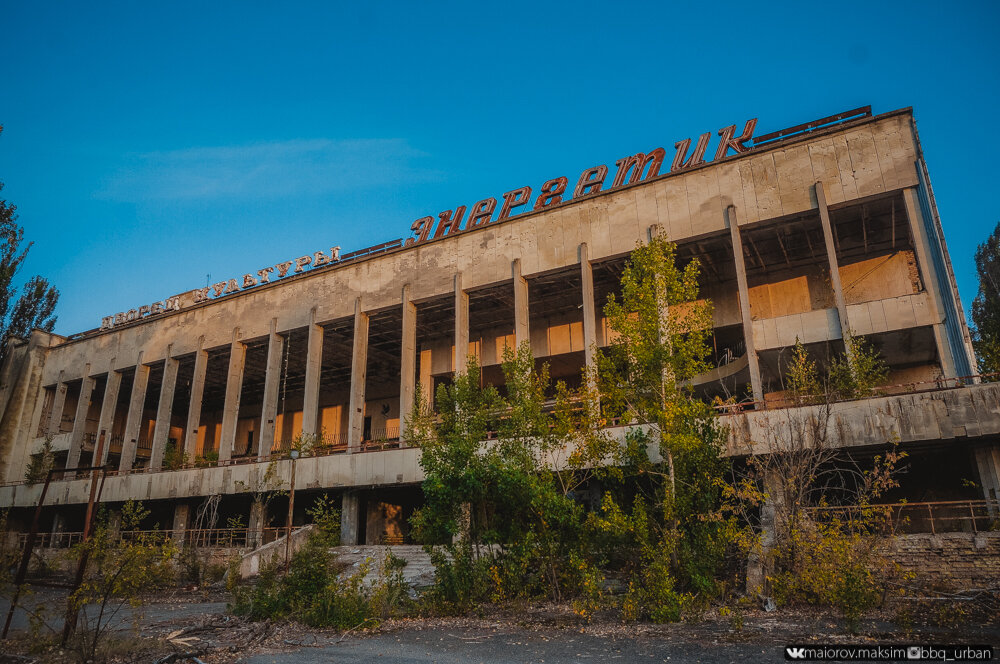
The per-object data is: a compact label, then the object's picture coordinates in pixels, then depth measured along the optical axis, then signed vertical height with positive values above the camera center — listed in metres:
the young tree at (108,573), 9.67 -0.62
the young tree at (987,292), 36.28 +13.85
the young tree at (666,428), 12.97 +2.04
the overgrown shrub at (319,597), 13.16 -1.43
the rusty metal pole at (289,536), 21.44 -0.20
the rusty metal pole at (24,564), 9.88 -0.46
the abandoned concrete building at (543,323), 22.69 +10.81
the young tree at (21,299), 18.72 +12.86
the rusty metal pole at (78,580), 9.55 -0.68
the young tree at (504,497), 14.07 +0.64
